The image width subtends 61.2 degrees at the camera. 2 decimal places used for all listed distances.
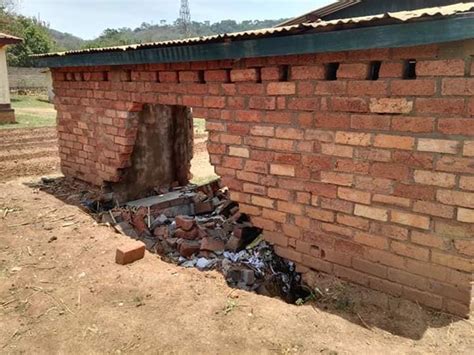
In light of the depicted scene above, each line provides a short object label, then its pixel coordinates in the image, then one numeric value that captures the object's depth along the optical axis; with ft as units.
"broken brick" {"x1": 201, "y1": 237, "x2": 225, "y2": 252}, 13.69
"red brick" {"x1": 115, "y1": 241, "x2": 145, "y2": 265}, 11.76
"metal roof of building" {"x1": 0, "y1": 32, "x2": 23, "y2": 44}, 49.32
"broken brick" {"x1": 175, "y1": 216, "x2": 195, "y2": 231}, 14.94
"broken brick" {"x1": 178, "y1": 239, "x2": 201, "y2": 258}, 13.92
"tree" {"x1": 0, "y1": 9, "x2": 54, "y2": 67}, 114.98
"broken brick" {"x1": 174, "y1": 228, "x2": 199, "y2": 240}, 14.75
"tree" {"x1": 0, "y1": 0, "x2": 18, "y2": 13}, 107.04
